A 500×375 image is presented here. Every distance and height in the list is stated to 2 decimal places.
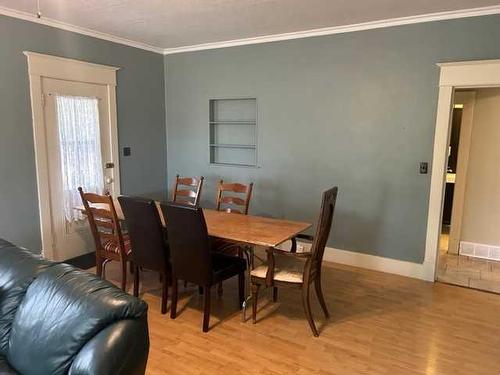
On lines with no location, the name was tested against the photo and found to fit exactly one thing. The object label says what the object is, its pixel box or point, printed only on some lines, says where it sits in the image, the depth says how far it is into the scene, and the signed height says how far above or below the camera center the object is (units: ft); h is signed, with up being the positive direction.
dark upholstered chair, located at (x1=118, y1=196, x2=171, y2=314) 9.32 -2.58
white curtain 12.83 -0.41
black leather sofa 4.76 -2.61
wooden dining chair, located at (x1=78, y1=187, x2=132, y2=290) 10.30 -2.84
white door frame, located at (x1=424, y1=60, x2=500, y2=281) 10.77 +0.63
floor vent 14.69 -4.29
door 12.53 -0.58
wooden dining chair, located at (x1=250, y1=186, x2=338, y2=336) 8.73 -3.25
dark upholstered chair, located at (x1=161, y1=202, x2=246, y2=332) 8.58 -2.76
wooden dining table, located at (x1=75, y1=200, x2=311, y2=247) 8.91 -2.34
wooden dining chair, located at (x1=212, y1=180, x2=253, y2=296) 11.46 -2.08
